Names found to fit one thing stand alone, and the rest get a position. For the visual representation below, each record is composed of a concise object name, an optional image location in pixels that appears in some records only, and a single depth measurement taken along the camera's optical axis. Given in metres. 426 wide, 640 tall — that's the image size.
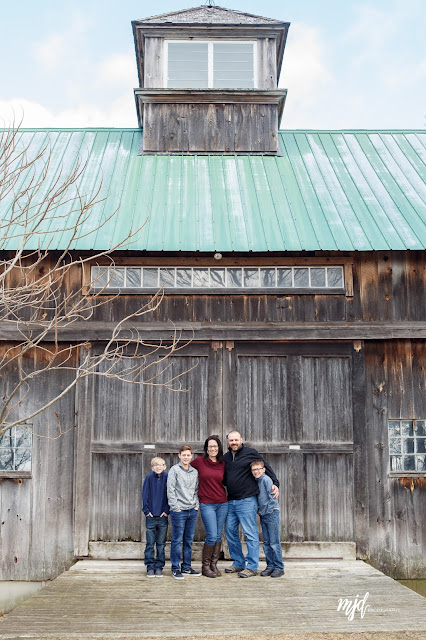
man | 7.47
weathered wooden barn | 8.43
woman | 7.47
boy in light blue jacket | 7.46
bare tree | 8.55
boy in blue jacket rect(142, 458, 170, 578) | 7.46
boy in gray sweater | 7.43
